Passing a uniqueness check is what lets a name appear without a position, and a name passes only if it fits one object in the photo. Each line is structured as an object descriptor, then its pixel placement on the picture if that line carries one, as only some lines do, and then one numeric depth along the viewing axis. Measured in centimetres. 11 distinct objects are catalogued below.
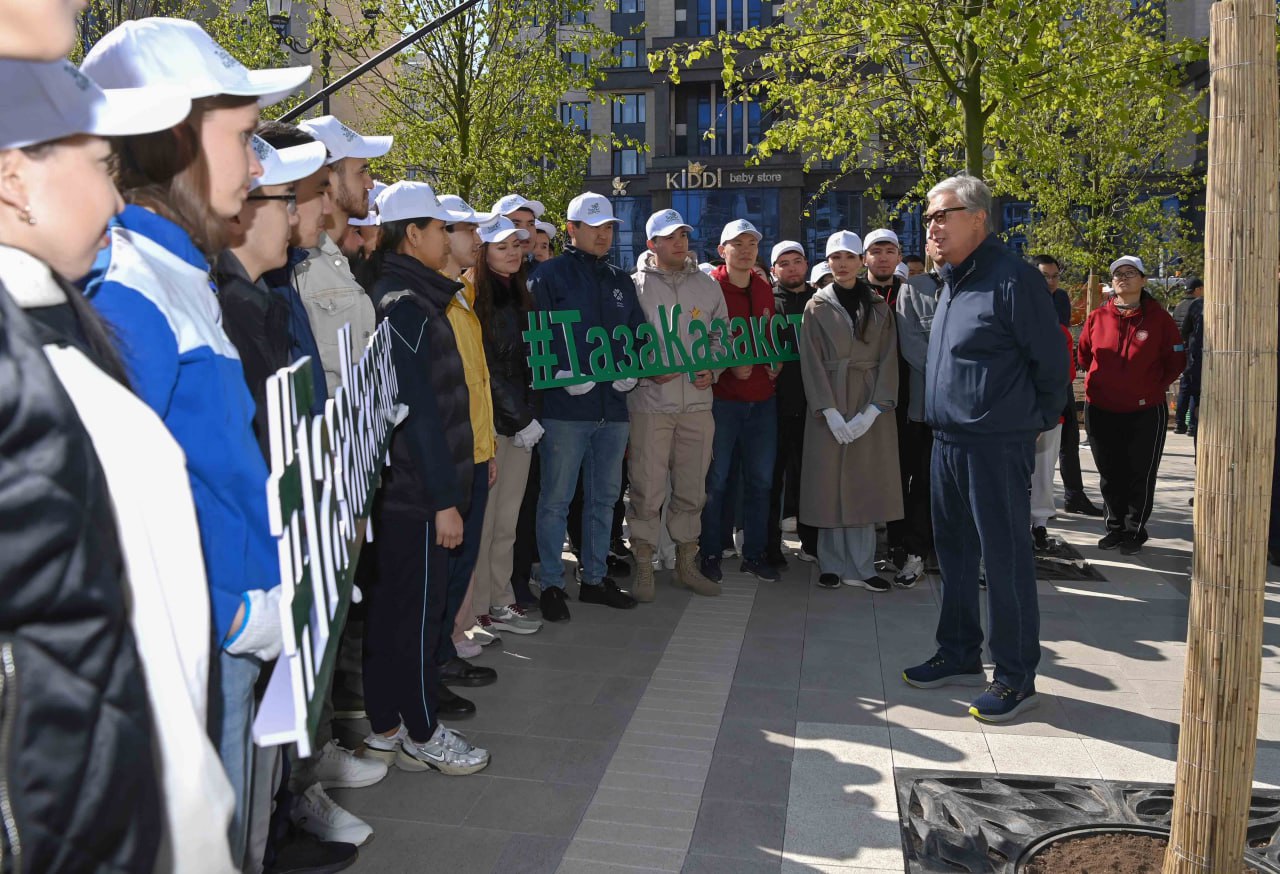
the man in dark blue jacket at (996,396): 483
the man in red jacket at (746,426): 749
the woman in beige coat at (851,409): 721
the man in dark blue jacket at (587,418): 668
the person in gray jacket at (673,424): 704
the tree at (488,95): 1658
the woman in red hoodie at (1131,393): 839
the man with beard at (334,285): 403
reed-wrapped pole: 269
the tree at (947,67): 921
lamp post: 1330
